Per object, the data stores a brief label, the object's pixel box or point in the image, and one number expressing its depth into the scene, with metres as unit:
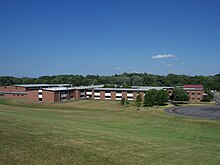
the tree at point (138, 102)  78.36
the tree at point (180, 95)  93.31
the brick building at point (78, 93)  93.81
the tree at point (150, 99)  82.75
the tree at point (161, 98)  83.19
